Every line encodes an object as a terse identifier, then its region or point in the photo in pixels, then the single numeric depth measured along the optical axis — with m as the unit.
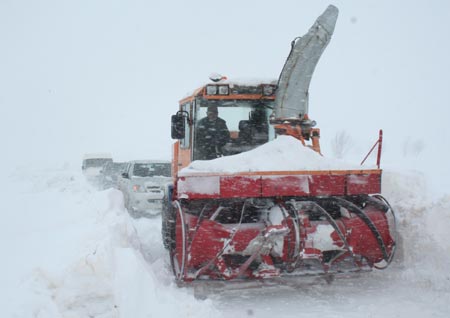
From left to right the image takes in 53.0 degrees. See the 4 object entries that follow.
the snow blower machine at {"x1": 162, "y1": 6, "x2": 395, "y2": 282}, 5.34
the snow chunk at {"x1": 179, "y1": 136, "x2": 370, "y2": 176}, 5.50
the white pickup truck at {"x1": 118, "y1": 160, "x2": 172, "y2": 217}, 12.74
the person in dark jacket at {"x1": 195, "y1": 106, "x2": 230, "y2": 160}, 6.58
